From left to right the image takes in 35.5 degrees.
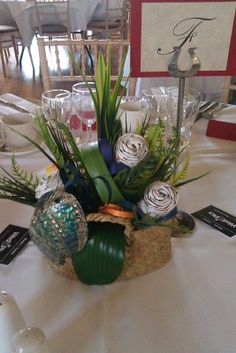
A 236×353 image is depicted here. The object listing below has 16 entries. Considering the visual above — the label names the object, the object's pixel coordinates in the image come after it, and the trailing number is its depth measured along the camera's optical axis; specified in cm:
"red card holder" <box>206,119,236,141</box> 96
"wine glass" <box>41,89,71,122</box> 77
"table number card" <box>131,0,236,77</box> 67
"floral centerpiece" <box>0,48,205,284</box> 48
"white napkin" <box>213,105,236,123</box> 103
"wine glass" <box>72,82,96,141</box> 85
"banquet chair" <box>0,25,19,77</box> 337
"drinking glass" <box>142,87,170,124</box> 85
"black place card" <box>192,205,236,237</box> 66
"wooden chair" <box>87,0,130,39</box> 323
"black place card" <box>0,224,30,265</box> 60
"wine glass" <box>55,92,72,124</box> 82
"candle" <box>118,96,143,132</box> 82
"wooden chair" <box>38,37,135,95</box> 129
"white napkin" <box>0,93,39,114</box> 108
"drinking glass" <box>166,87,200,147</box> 82
